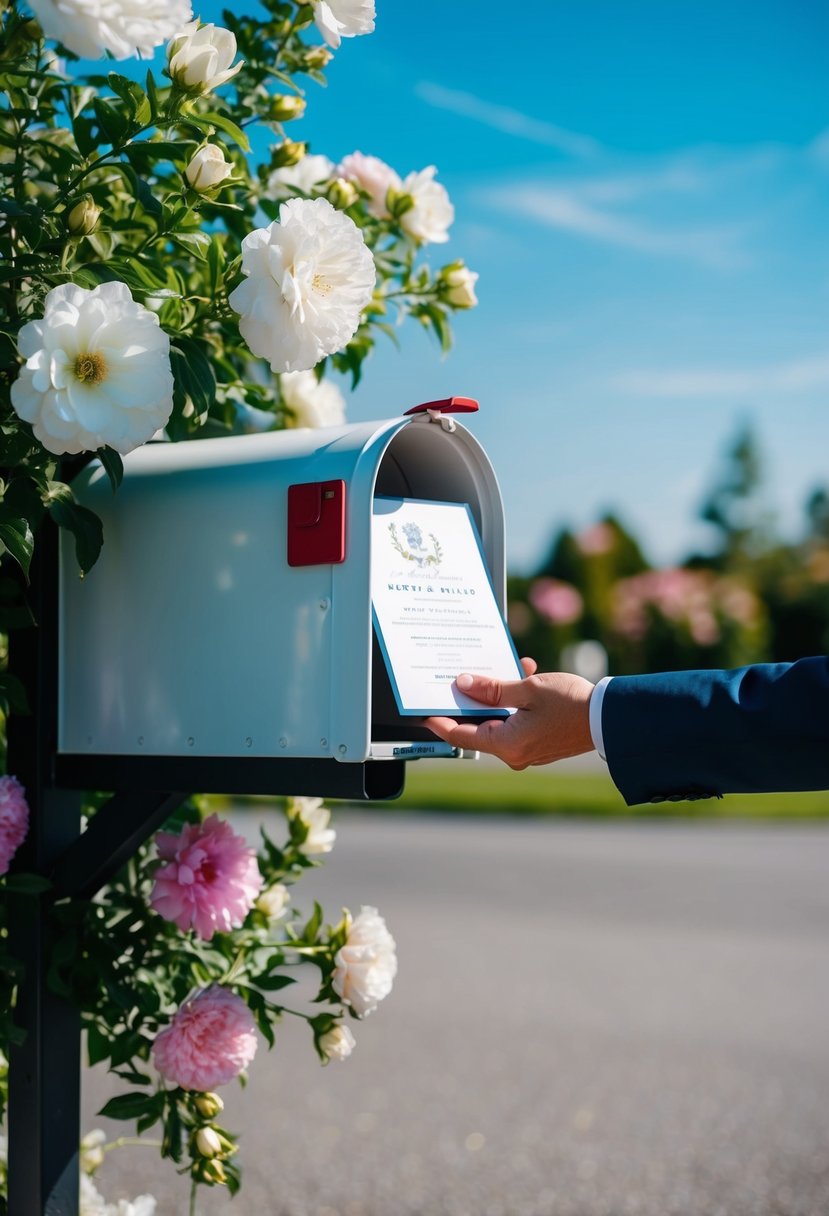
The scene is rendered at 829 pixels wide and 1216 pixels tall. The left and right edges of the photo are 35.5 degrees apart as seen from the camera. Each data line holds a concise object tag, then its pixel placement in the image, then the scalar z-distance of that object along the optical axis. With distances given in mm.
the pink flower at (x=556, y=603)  26750
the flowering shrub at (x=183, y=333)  1553
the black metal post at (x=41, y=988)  1997
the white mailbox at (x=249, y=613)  1730
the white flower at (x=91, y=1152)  2619
